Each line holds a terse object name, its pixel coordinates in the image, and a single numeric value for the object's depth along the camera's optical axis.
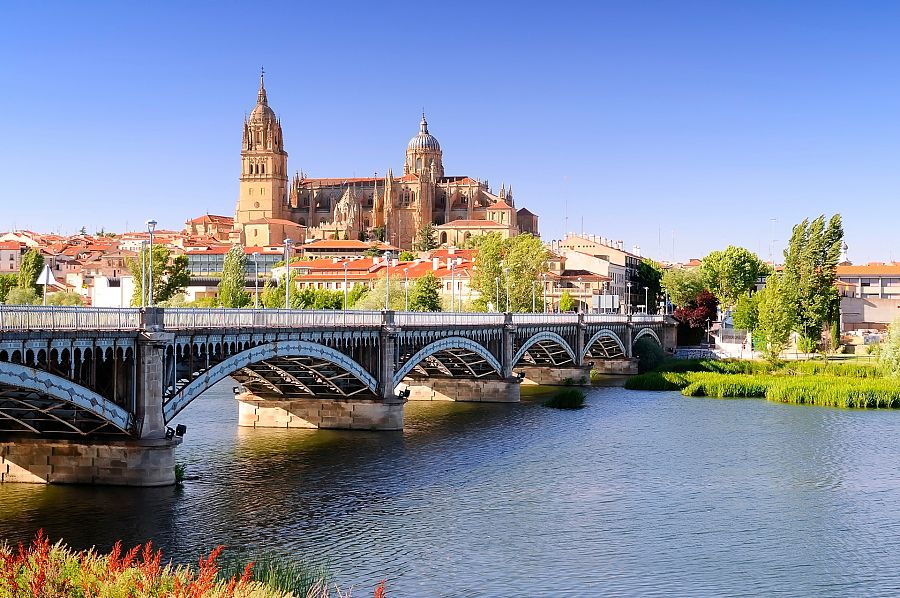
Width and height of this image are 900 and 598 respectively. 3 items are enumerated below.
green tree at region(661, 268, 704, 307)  144.00
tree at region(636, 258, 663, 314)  161.00
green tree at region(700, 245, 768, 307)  143.75
